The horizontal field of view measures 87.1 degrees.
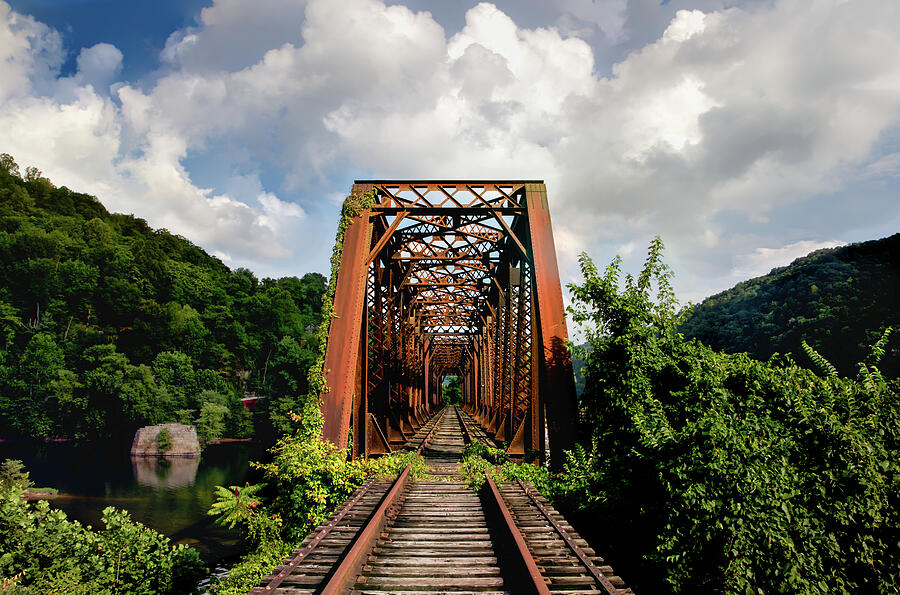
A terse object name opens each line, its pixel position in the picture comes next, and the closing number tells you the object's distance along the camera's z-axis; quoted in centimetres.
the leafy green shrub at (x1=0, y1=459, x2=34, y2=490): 1504
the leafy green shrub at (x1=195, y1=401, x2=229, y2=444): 4506
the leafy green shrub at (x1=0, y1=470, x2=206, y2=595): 765
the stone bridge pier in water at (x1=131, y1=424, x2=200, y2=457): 3994
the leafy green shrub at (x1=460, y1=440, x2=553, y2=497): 794
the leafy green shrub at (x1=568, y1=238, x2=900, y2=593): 468
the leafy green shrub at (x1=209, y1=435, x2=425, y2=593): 738
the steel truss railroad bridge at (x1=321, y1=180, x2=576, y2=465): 848
